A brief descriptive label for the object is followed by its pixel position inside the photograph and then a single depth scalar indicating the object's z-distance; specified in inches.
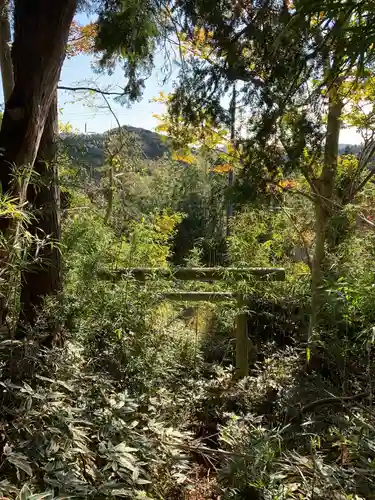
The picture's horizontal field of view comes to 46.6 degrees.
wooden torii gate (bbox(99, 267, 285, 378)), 123.6
